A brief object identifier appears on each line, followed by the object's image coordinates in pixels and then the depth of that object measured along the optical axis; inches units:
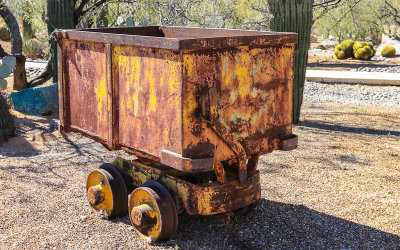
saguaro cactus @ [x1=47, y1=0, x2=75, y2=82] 330.3
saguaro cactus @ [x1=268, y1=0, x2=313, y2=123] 299.7
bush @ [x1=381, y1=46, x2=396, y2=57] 824.9
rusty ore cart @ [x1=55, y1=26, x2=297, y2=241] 127.6
